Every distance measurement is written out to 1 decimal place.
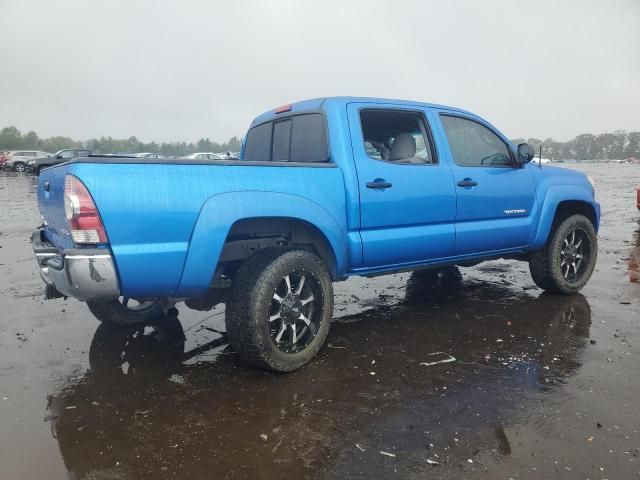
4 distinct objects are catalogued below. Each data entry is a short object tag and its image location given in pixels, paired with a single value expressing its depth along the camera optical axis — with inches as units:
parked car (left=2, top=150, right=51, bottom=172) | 1466.5
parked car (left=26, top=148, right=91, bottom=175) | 1080.8
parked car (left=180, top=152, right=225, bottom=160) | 1125.5
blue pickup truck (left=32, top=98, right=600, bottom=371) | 111.2
